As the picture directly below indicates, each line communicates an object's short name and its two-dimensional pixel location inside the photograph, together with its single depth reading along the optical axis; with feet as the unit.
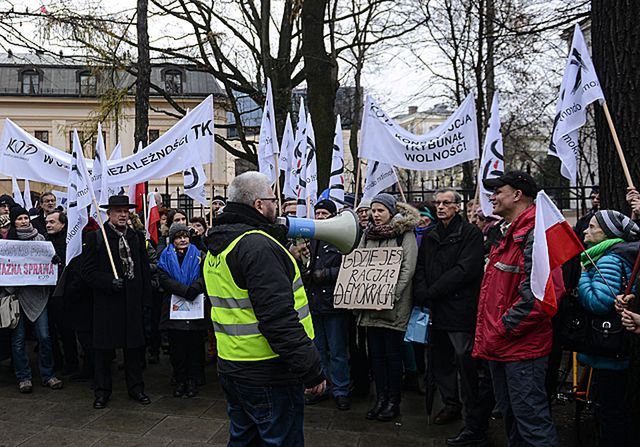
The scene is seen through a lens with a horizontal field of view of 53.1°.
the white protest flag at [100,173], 22.74
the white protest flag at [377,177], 26.00
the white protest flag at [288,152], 30.31
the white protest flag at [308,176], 27.25
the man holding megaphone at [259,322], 11.14
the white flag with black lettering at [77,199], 20.99
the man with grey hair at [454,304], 17.43
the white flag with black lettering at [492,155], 23.27
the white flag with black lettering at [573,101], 17.51
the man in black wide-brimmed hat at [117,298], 20.79
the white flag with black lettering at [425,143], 24.13
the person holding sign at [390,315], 19.12
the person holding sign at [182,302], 22.00
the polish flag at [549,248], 12.90
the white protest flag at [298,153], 29.50
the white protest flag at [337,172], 27.45
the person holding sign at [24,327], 22.49
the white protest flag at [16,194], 34.81
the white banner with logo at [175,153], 24.54
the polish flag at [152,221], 28.96
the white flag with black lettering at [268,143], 26.37
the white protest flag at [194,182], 25.41
